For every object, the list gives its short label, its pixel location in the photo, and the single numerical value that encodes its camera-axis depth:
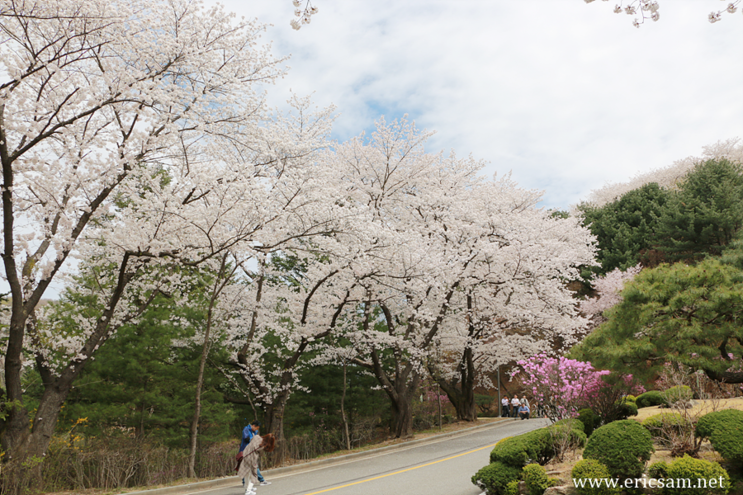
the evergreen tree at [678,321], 9.66
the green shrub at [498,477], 7.30
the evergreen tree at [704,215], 26.84
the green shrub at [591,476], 6.22
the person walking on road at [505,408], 28.27
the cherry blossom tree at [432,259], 15.80
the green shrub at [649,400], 13.11
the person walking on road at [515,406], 26.47
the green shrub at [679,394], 7.87
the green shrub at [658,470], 6.19
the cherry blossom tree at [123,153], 8.80
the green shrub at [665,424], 7.41
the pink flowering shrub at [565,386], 10.32
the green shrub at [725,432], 6.25
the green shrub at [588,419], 9.75
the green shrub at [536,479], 6.83
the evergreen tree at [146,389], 12.99
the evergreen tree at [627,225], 31.56
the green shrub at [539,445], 7.62
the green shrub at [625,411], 10.22
